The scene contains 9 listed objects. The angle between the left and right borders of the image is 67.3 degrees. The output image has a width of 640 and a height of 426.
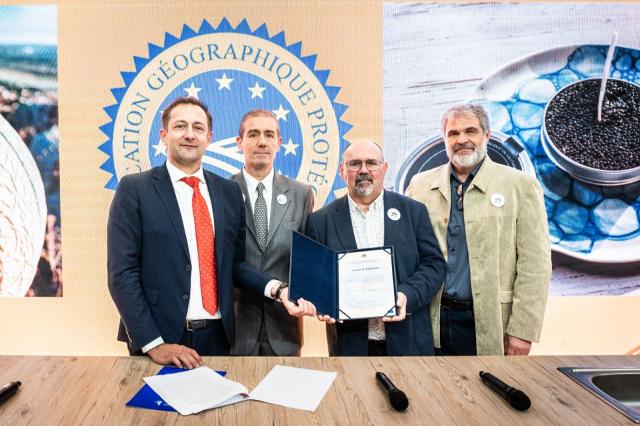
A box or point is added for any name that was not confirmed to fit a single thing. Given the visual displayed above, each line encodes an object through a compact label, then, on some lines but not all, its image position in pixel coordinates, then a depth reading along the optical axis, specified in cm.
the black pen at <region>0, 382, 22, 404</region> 141
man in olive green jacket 248
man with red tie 207
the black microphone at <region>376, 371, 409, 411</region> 135
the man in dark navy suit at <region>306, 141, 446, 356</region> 231
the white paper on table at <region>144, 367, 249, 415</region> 138
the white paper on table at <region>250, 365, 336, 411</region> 141
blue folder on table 136
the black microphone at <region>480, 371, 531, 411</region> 136
